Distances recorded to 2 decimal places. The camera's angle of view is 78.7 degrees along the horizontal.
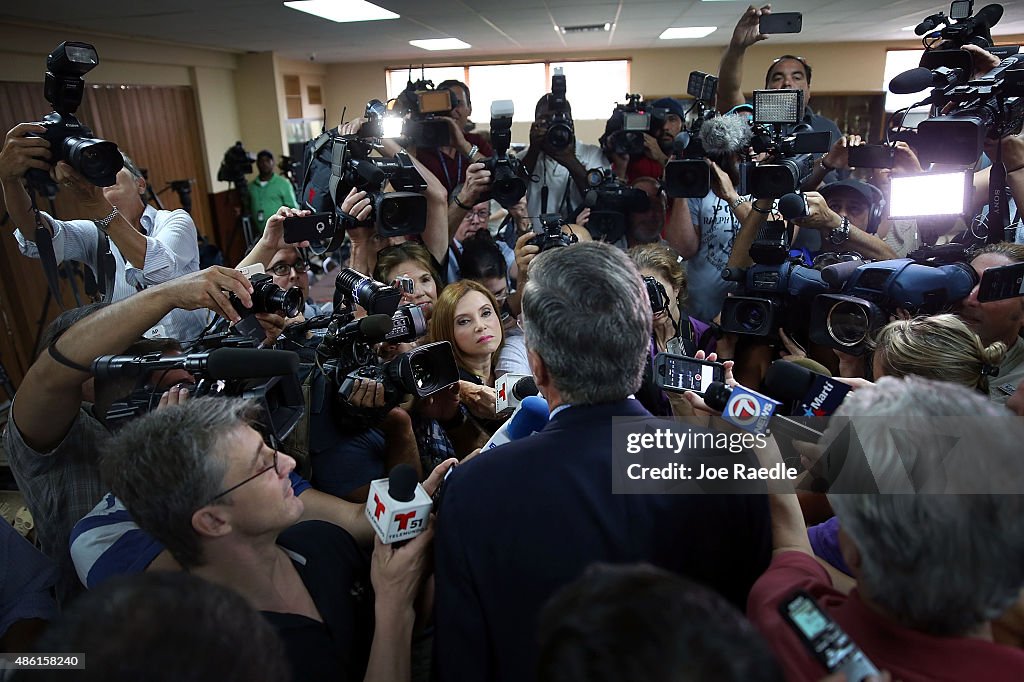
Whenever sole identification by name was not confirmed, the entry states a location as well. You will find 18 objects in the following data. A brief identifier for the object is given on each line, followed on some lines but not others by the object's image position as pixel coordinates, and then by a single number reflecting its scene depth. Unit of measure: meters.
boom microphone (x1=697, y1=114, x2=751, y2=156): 2.35
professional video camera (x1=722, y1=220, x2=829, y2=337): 2.04
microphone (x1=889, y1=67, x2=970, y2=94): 1.99
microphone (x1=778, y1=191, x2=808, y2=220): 2.05
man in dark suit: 0.91
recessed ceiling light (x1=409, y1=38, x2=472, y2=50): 6.93
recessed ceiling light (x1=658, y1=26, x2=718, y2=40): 6.54
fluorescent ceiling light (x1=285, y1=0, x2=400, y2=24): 4.35
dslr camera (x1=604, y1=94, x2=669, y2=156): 2.96
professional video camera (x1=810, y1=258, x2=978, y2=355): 1.63
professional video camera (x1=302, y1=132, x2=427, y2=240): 2.07
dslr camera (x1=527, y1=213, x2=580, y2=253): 2.22
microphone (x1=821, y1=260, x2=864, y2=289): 1.81
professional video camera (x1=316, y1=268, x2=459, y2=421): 1.38
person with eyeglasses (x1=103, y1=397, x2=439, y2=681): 0.96
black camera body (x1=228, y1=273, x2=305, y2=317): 1.39
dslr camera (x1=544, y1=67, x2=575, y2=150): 2.85
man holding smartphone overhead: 2.80
